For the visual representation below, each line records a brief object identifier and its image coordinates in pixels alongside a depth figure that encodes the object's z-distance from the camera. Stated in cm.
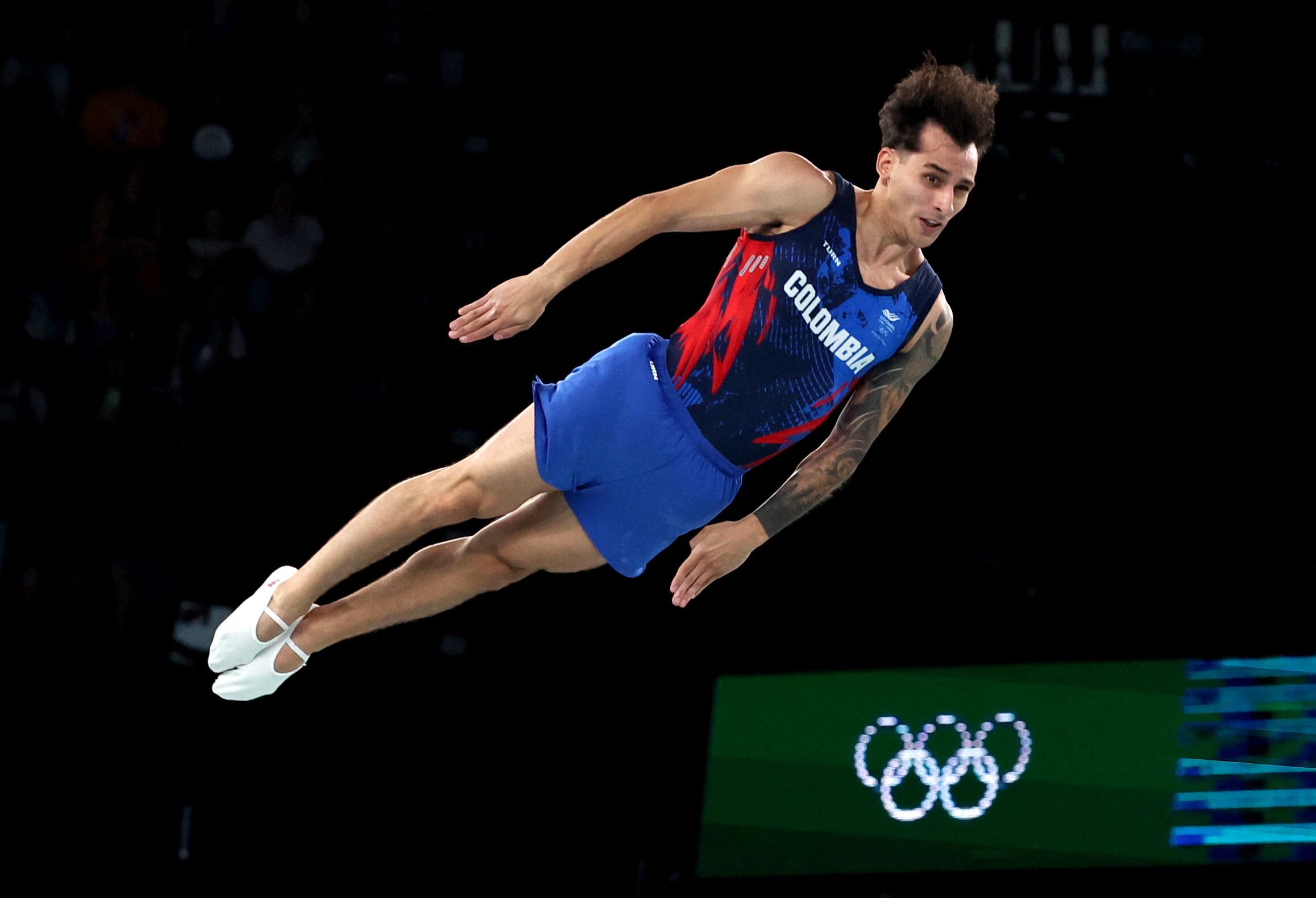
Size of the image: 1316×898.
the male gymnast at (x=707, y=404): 689
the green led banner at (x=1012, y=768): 1031
